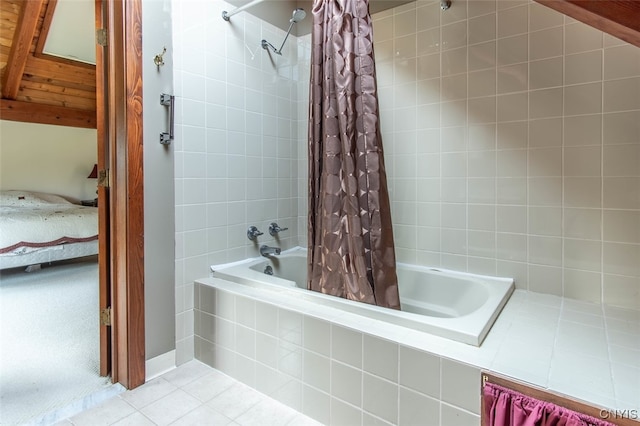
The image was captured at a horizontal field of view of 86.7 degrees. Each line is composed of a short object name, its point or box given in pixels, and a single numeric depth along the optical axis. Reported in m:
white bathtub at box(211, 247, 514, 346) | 1.24
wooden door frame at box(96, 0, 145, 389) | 1.61
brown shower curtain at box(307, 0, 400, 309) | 1.60
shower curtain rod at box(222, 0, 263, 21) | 1.97
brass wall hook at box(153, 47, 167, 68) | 1.70
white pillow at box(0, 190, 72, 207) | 4.49
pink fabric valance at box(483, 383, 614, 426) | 0.88
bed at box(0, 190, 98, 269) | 3.37
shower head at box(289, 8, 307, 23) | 1.92
